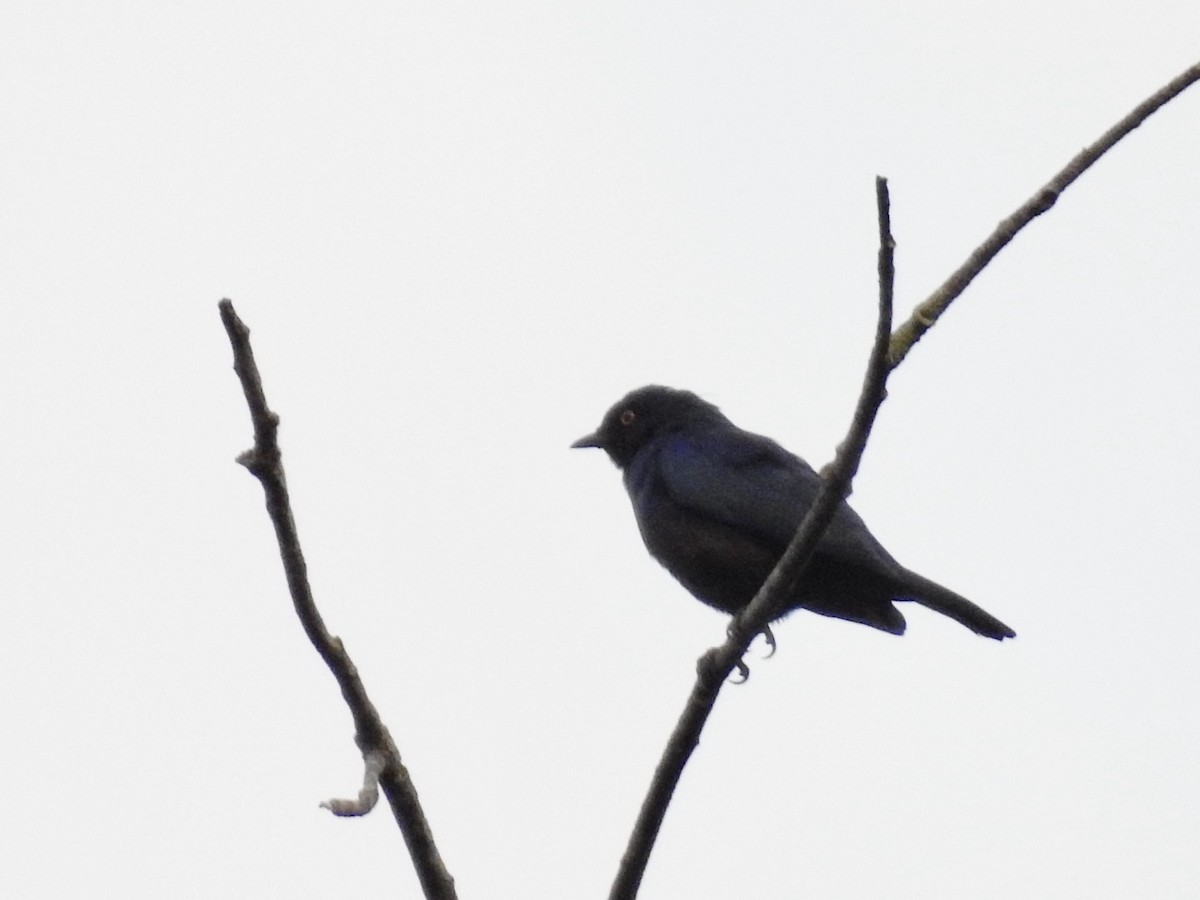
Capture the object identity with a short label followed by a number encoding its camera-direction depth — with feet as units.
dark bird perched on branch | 44.29
